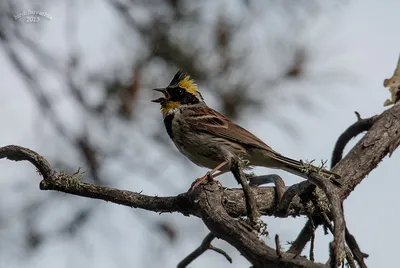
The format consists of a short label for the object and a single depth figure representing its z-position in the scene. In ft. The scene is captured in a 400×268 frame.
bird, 36.70
